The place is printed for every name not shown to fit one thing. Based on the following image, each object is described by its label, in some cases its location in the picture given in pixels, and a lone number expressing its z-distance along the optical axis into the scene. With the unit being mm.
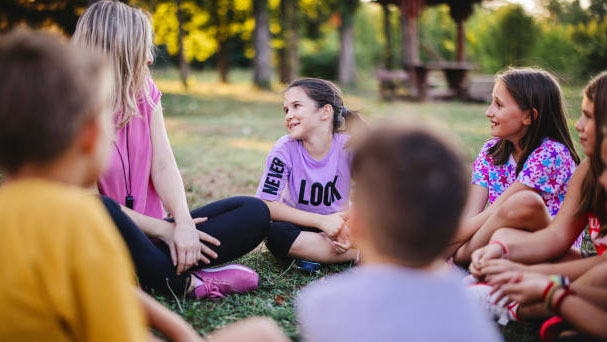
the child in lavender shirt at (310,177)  2979
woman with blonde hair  2420
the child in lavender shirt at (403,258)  1077
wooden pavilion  12469
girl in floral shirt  2691
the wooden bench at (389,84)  13039
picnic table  12367
